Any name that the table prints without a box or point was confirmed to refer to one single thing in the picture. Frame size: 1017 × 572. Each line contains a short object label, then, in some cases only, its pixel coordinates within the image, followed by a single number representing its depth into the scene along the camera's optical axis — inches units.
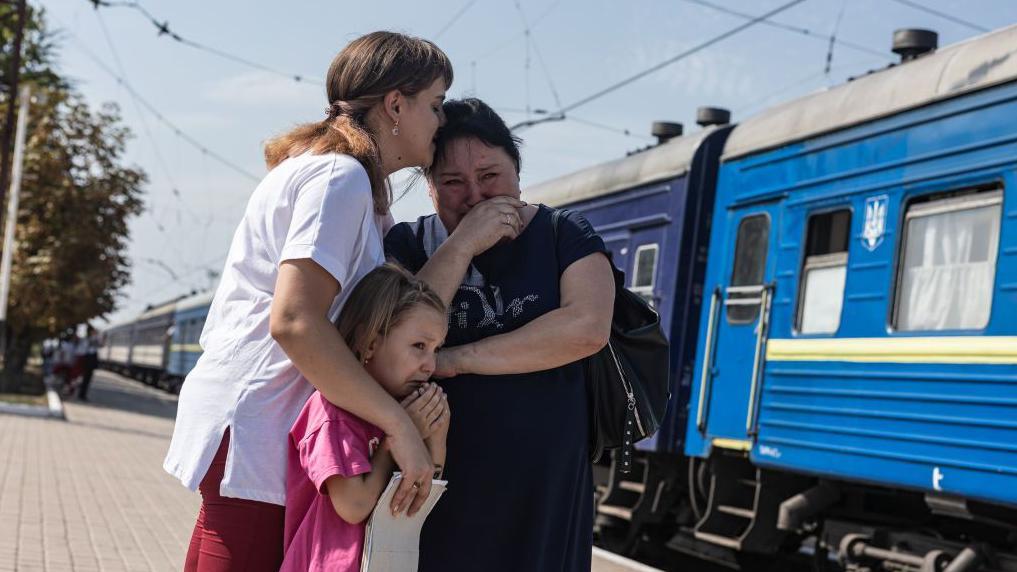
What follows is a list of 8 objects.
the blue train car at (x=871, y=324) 283.3
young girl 105.7
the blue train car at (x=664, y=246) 407.5
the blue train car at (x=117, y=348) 2721.5
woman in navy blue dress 117.2
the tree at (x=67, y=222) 1131.3
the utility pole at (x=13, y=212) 991.6
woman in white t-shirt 106.6
